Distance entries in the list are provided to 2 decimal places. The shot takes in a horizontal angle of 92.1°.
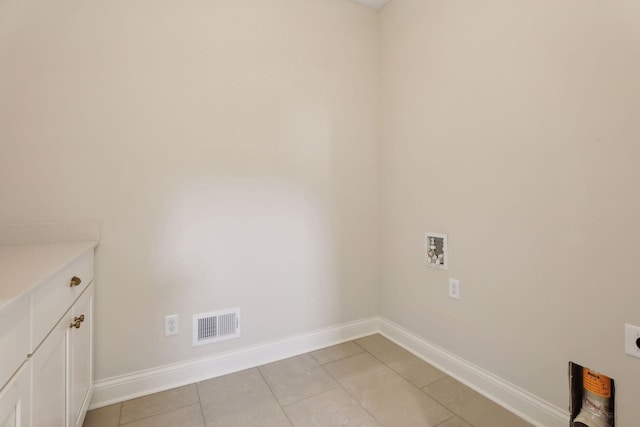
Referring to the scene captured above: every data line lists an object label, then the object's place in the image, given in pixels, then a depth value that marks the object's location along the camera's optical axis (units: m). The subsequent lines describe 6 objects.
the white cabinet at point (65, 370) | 0.92
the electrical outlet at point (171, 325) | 1.78
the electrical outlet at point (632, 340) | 1.18
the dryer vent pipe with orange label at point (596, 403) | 1.27
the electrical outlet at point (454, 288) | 1.87
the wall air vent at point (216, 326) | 1.86
